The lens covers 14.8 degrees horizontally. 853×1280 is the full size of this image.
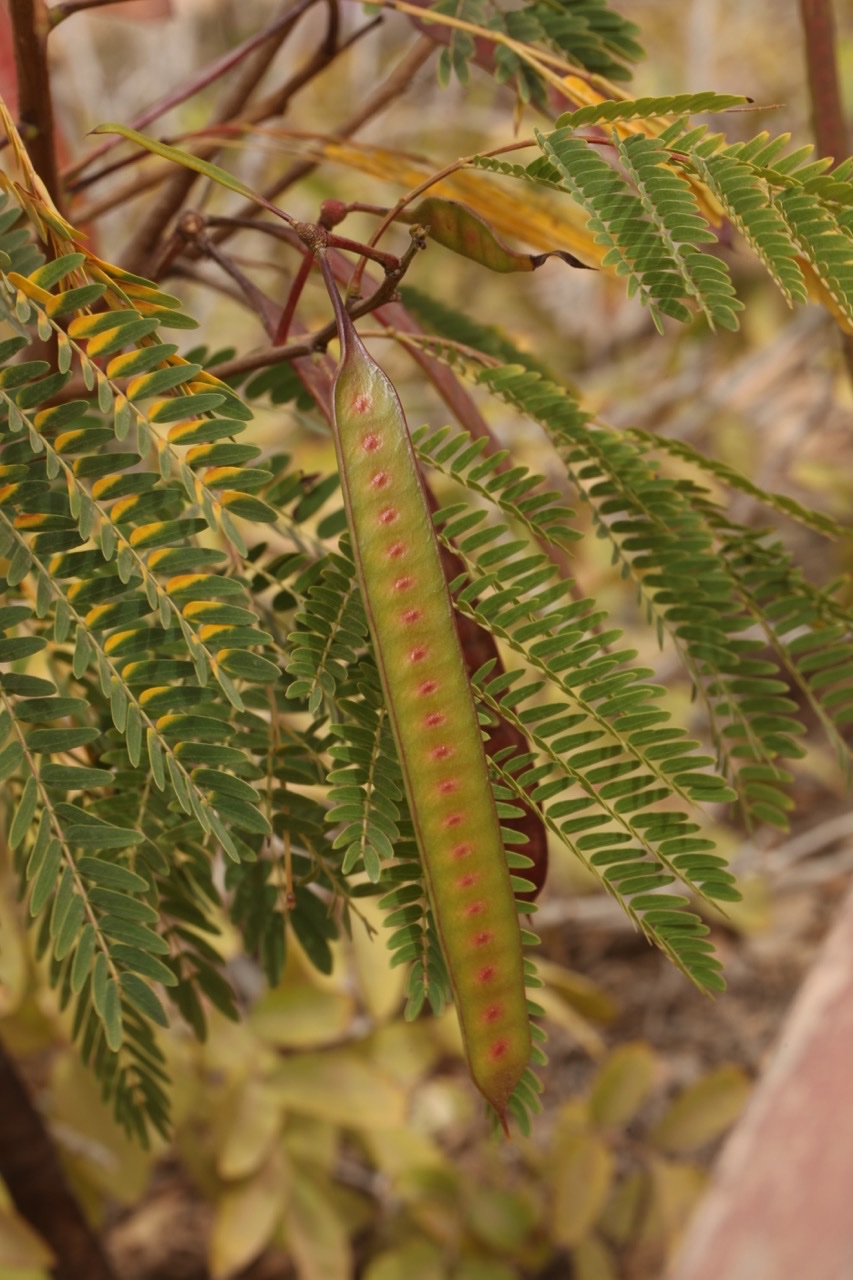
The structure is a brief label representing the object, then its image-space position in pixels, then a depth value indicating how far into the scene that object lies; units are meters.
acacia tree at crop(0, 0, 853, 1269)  0.54
